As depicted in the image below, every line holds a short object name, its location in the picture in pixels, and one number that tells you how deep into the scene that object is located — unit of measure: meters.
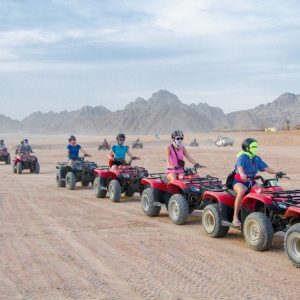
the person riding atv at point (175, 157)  10.98
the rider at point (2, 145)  32.09
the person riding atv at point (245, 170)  8.64
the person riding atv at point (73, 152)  17.59
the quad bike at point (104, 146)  52.04
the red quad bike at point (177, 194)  10.32
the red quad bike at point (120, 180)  13.88
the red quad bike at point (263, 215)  7.27
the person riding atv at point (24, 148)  25.02
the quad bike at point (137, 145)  54.94
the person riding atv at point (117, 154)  14.38
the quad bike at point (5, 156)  31.61
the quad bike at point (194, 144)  60.99
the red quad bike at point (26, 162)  24.38
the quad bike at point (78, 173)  17.05
